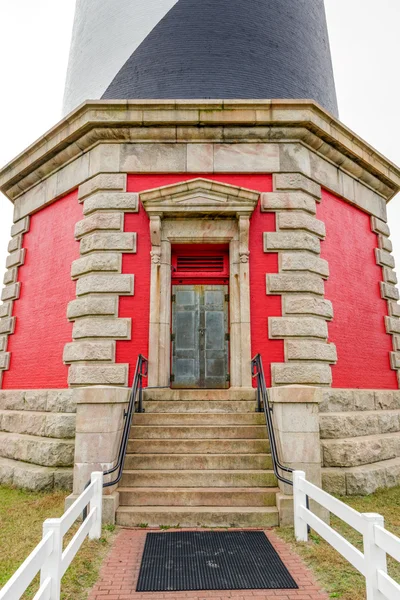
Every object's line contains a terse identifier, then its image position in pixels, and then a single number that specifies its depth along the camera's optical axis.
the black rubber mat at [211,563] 3.96
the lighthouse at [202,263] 7.76
